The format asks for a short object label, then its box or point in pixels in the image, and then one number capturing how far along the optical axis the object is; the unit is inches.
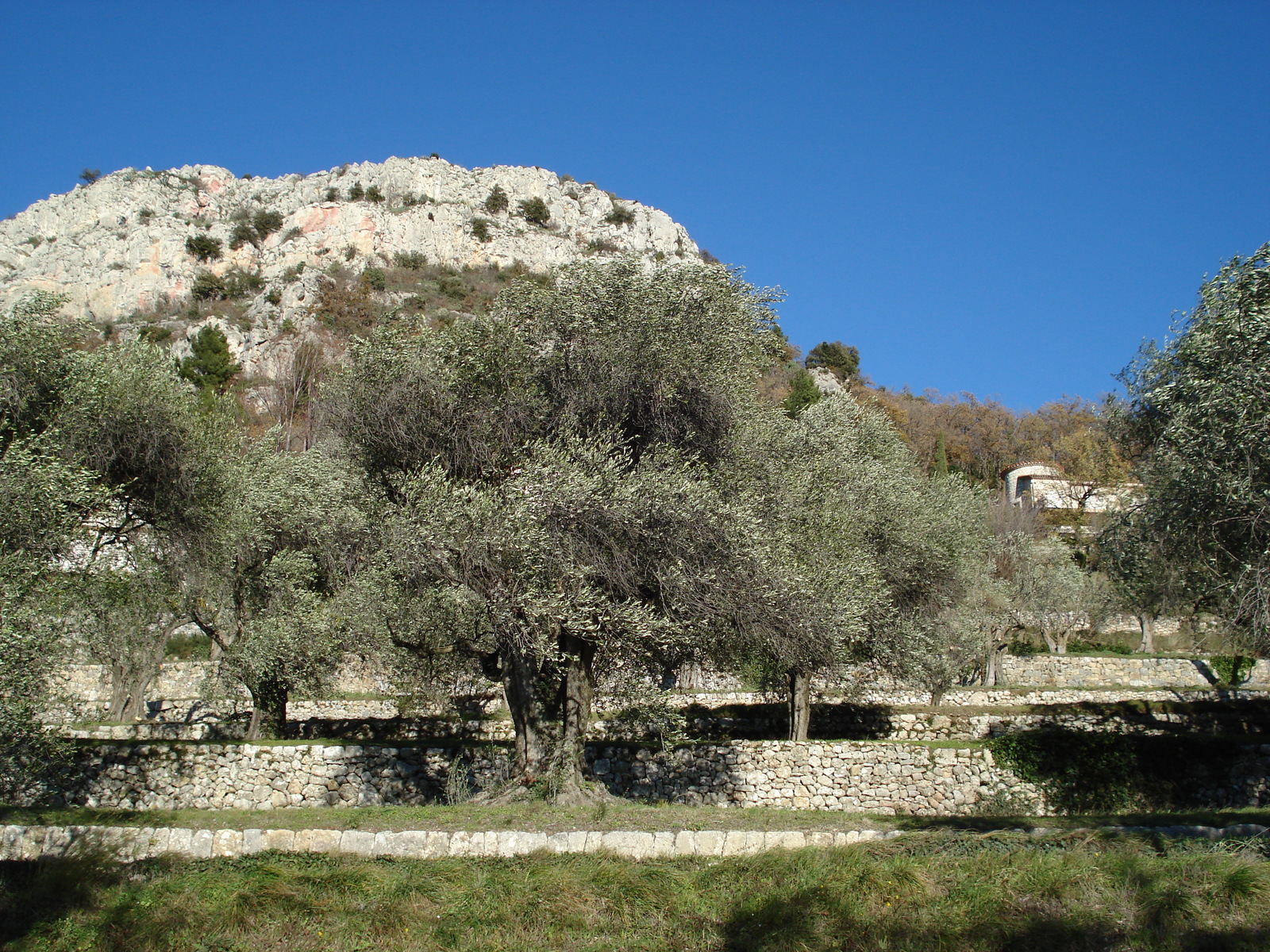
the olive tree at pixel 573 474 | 516.4
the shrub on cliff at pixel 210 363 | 2212.1
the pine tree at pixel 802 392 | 2007.9
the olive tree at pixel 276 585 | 783.7
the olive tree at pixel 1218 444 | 467.8
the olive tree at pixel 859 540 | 625.9
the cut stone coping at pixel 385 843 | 431.5
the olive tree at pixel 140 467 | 582.9
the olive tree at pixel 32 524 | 496.4
